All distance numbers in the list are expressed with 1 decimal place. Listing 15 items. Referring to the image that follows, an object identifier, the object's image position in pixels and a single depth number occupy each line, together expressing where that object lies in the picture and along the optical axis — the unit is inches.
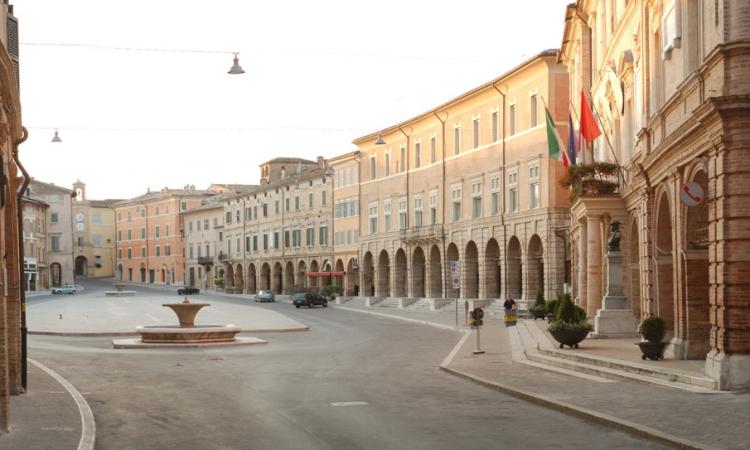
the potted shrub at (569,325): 1108.5
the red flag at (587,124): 1272.1
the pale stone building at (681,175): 727.1
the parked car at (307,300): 3270.2
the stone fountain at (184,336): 1459.2
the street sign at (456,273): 1826.6
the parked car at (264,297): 3838.6
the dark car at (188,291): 4479.8
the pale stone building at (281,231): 4124.0
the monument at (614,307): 1249.4
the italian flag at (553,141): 1519.4
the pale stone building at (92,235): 6628.9
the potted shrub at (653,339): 912.3
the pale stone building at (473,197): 2417.6
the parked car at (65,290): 4633.1
